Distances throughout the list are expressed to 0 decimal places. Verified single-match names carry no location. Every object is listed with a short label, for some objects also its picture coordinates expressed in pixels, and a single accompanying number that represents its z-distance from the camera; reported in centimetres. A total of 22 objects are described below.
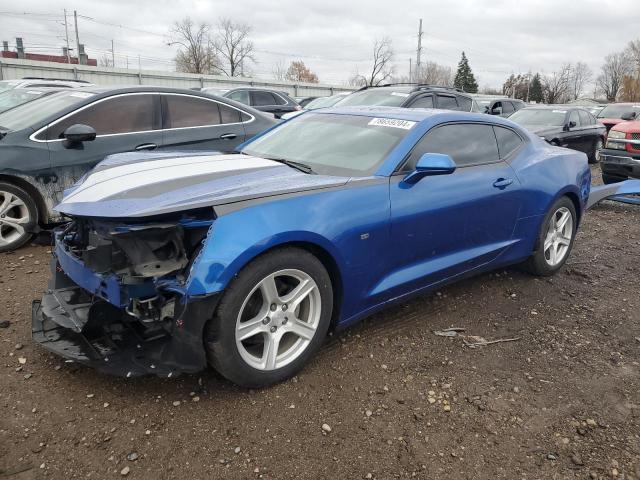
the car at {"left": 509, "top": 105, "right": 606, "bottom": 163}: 1055
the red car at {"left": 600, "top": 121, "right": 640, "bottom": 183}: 789
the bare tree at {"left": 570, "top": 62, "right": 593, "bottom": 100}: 8344
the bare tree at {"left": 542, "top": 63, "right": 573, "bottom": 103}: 7535
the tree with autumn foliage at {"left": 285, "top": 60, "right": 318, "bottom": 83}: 8025
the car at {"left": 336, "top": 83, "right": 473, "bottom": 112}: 855
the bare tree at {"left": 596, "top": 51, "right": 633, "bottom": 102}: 7725
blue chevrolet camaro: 236
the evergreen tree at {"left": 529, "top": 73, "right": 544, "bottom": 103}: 7475
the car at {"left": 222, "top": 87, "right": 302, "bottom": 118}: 1307
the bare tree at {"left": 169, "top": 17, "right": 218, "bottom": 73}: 6056
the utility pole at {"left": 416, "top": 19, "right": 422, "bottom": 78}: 4900
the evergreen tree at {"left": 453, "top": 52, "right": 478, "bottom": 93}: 7250
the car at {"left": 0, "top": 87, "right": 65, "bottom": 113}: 785
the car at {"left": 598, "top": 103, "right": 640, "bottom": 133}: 1472
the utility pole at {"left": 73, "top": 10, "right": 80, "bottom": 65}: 5406
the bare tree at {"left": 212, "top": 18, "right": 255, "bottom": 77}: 6247
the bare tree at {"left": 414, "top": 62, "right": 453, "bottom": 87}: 8569
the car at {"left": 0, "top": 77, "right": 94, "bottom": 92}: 908
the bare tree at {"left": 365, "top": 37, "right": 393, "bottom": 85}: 7152
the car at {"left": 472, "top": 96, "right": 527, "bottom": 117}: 1377
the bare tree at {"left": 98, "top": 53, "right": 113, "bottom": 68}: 6693
